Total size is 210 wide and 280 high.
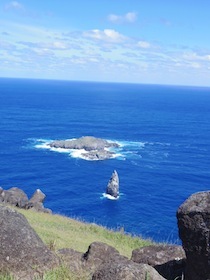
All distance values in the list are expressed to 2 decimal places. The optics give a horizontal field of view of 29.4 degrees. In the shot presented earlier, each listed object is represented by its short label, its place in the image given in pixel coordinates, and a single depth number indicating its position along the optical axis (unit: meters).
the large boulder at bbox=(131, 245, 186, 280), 14.92
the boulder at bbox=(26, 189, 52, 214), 39.13
